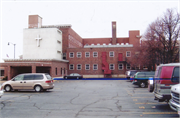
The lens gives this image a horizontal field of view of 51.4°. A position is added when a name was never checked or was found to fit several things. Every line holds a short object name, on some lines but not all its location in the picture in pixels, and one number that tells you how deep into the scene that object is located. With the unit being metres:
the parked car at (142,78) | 22.92
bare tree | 28.67
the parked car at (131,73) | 33.31
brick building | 45.75
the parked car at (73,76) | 43.51
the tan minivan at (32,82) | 17.95
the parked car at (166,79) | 9.78
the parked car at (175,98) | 7.55
